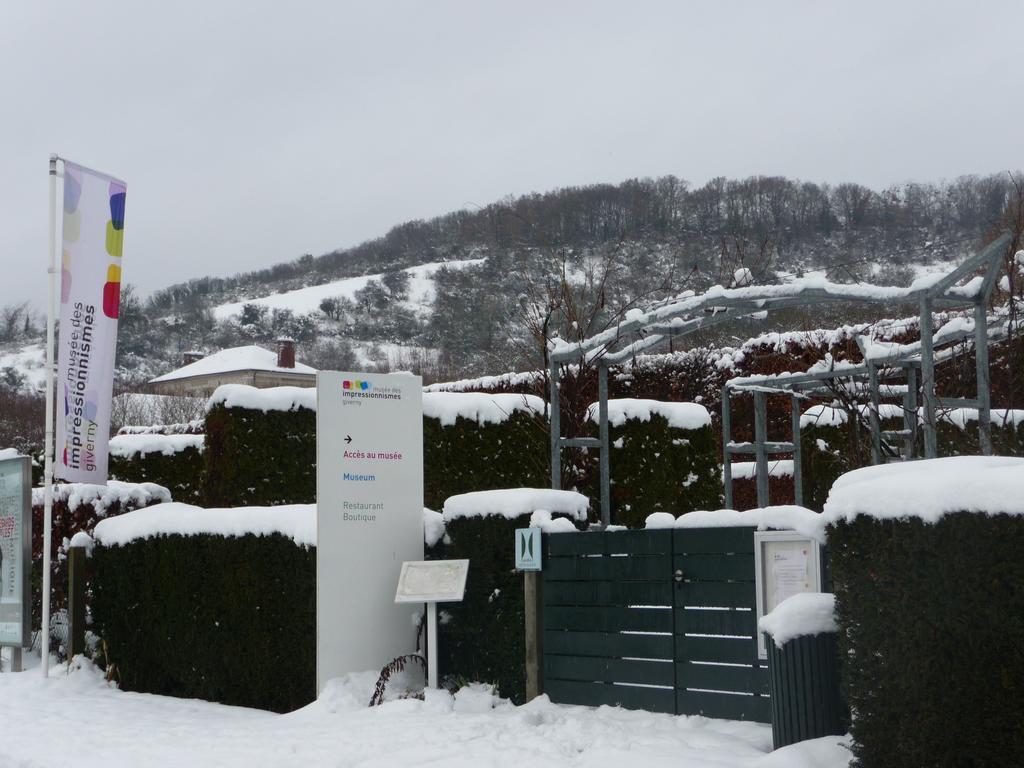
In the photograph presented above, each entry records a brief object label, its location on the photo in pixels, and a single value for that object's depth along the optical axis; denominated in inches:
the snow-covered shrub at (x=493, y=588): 369.4
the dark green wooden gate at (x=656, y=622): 312.0
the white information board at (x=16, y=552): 488.1
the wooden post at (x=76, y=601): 488.1
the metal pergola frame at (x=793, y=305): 314.2
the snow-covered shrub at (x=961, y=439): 437.4
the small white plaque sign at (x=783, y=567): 292.0
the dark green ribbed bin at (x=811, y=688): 249.0
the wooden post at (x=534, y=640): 359.3
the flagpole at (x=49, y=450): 468.4
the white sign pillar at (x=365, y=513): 385.7
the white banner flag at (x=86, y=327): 474.0
